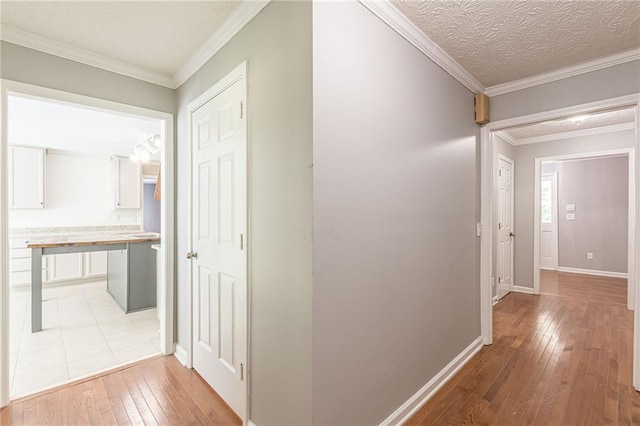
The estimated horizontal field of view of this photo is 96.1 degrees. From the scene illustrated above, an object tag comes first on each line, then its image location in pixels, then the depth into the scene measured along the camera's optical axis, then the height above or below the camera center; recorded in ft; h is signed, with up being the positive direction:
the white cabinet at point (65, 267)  16.21 -3.20
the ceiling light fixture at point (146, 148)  13.21 +3.05
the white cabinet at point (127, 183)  18.37 +1.88
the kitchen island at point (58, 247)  10.03 -1.36
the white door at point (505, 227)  13.82 -0.79
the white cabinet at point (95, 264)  17.35 -3.21
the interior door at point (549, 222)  20.35 -0.75
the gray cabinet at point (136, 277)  11.85 -2.77
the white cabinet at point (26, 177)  15.57 +1.91
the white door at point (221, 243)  5.70 -0.71
